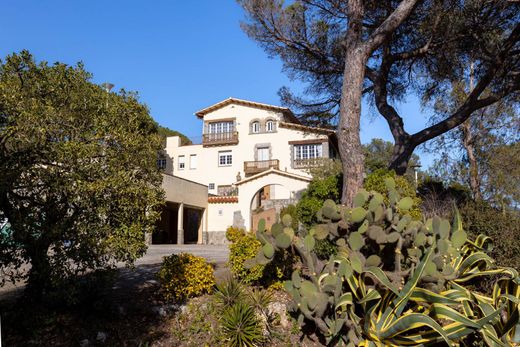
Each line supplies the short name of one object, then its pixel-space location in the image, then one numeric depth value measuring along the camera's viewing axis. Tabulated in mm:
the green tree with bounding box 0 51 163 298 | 5312
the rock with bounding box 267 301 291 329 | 6453
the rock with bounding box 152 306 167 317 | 6441
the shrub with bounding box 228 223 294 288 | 7223
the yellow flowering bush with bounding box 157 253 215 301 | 6789
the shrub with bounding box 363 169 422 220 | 9423
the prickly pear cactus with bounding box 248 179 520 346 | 4914
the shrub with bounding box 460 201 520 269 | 7793
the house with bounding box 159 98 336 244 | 29281
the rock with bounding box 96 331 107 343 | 5688
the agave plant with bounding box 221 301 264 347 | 5711
